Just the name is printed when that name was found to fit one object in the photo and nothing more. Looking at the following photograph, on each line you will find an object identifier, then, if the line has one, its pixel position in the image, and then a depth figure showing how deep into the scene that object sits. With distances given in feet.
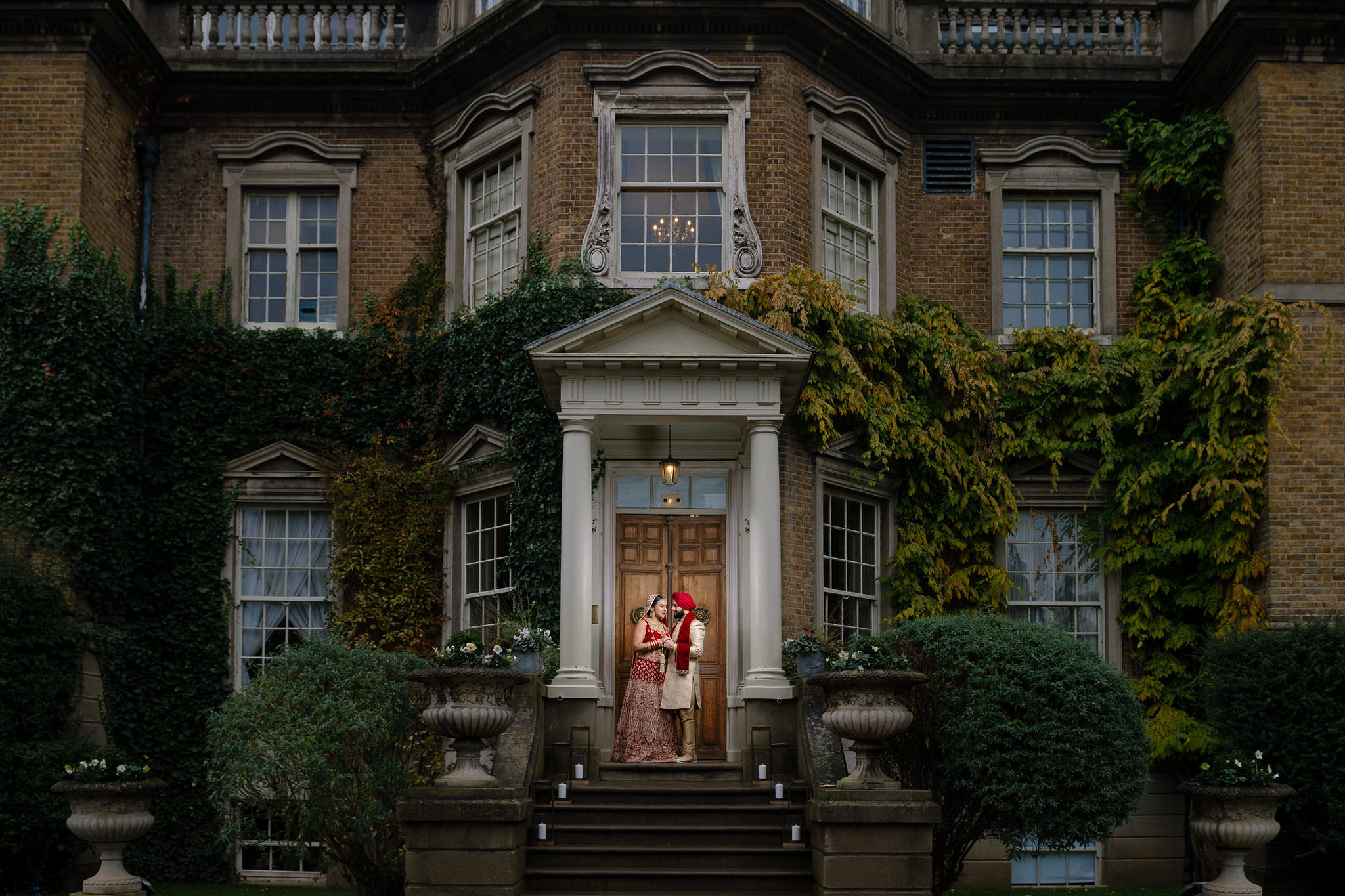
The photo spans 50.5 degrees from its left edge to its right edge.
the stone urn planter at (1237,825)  37.91
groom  43.78
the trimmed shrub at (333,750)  40.06
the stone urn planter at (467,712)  35.65
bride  43.88
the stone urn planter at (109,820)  39.27
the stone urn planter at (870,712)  35.76
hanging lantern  46.42
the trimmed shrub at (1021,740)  37.40
